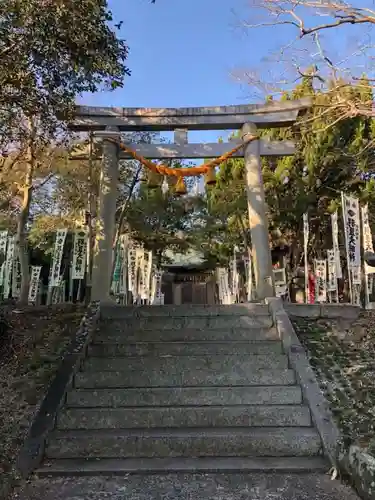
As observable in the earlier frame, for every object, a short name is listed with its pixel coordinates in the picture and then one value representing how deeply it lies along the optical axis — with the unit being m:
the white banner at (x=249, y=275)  14.94
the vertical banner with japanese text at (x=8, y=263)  14.03
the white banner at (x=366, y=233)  9.27
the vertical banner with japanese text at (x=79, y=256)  11.23
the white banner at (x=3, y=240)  13.97
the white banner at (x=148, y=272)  15.26
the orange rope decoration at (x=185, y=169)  8.46
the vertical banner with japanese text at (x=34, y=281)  15.51
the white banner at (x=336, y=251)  10.44
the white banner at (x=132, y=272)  14.85
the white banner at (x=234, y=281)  16.91
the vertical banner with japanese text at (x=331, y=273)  11.34
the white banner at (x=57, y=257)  12.47
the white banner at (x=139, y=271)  15.21
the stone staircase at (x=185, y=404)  3.91
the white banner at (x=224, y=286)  17.80
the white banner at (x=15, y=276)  14.17
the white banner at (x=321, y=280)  12.38
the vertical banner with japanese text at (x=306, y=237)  11.77
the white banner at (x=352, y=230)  8.94
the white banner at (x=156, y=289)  16.41
